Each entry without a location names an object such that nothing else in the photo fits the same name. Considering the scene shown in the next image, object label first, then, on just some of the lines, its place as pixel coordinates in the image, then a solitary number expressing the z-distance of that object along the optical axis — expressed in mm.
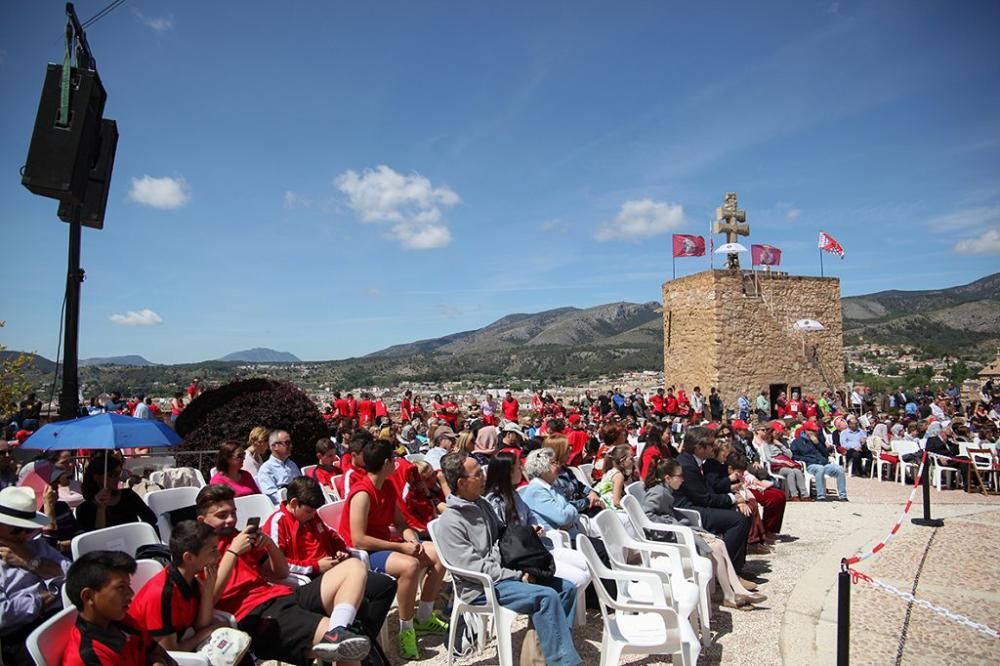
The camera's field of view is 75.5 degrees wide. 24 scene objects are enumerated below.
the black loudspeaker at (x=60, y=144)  5660
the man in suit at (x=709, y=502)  5406
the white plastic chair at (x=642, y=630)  3418
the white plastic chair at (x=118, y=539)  3210
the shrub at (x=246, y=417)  7945
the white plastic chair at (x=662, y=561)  3998
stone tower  21328
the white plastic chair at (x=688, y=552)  4307
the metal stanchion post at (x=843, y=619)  2953
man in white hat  2799
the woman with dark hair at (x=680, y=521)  5027
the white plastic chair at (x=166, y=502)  4395
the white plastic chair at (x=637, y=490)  5348
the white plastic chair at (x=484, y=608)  3559
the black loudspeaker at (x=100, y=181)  6324
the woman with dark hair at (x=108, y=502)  4270
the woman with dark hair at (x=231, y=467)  5094
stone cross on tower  22359
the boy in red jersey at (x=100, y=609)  2350
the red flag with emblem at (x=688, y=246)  22156
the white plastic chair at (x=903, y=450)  11734
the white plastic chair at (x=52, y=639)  2244
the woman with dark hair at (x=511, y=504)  4277
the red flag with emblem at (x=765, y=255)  22781
